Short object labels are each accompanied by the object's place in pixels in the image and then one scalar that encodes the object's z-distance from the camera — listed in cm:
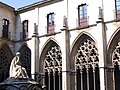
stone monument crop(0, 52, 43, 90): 1412
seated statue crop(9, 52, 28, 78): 1712
